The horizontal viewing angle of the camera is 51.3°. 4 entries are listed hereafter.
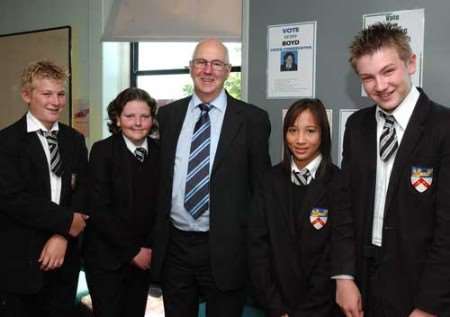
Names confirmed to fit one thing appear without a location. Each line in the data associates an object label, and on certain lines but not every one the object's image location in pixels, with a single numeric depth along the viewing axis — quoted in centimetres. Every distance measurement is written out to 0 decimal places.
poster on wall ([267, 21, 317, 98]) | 230
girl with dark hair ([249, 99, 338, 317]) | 171
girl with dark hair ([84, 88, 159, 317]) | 204
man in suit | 184
